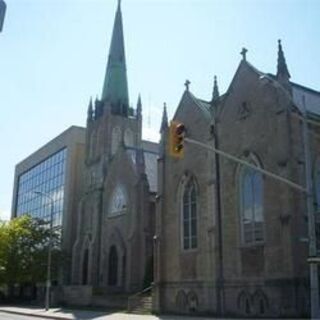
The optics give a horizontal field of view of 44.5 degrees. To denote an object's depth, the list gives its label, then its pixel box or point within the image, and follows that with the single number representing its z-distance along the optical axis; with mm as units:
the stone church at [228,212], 21341
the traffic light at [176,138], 11772
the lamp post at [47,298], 29203
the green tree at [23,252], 38409
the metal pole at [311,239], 12542
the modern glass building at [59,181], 48408
